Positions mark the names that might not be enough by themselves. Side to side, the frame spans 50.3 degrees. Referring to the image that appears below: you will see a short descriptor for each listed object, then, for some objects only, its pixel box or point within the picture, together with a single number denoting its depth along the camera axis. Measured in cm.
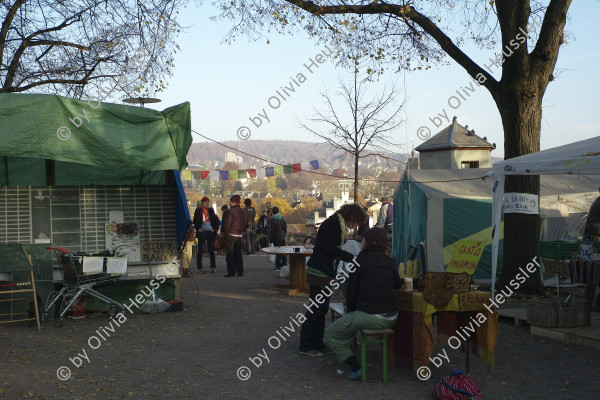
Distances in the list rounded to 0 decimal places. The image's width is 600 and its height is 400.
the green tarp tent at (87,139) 970
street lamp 1199
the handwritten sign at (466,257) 684
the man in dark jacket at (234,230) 1552
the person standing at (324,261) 741
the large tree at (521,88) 1158
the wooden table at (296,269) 1311
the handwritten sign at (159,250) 1186
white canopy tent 755
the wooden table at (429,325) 643
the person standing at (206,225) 1736
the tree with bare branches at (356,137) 2341
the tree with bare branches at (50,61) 1730
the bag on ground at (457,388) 565
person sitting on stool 646
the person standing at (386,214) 1875
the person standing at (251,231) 2222
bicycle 1402
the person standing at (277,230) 1933
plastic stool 639
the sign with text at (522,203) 963
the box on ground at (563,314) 870
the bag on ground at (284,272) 1480
